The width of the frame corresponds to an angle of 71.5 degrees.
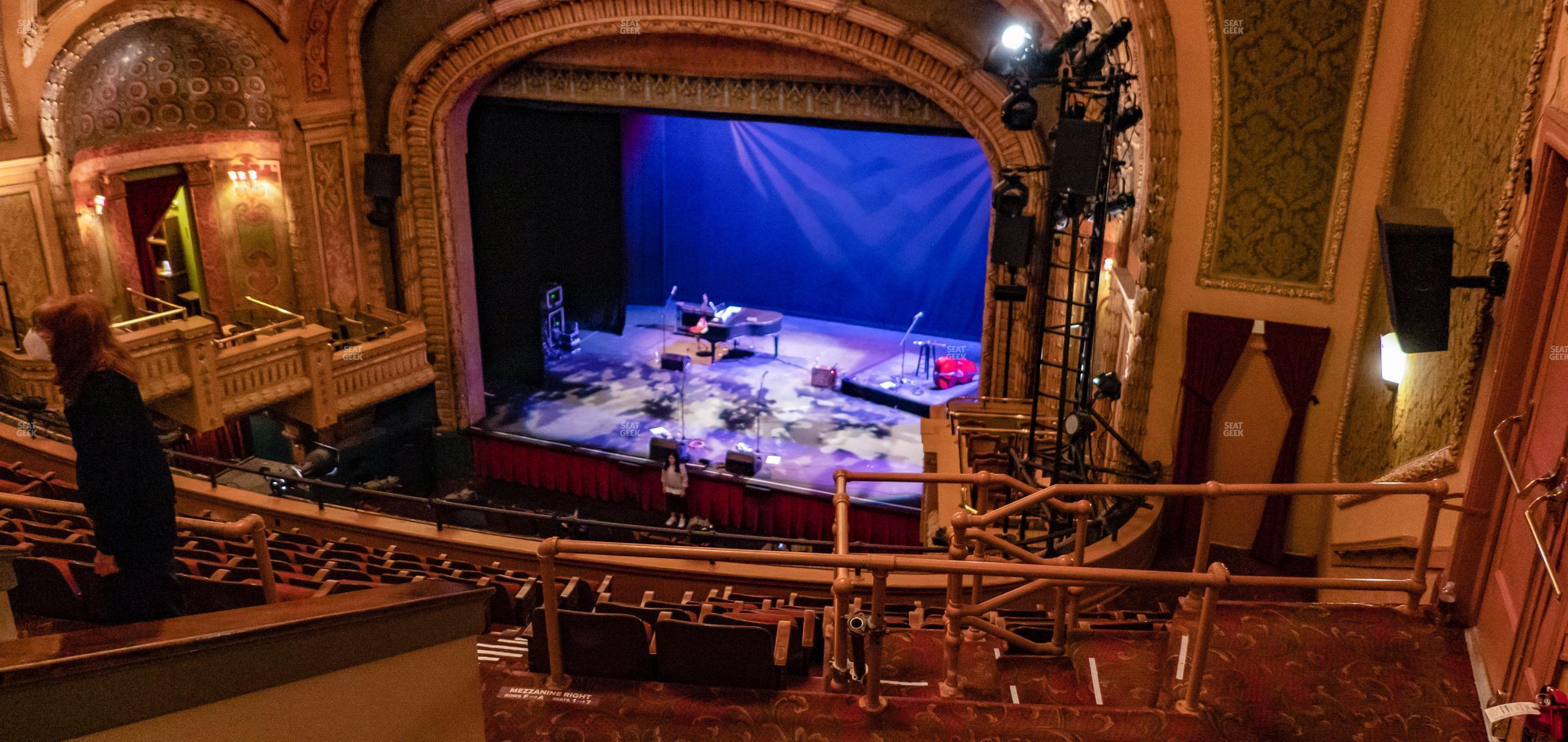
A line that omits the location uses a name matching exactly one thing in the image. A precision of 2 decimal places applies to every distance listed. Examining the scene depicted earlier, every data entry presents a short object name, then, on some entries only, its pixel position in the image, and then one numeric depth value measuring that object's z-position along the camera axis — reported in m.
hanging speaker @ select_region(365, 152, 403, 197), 12.66
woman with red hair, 3.09
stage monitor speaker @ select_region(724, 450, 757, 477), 11.42
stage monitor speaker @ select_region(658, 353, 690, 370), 14.63
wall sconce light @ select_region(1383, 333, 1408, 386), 6.18
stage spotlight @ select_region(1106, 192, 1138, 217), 7.80
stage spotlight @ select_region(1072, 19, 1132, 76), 6.52
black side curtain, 14.04
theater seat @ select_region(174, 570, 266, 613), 4.13
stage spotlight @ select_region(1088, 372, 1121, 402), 7.25
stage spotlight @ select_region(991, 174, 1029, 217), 8.70
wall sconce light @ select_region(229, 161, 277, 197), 12.45
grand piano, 14.98
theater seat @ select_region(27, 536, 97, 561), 4.46
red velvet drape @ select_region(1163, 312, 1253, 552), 7.30
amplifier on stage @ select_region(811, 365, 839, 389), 14.20
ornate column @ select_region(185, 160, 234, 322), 12.29
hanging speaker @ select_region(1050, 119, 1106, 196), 6.78
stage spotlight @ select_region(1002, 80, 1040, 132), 7.47
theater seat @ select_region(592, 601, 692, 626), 4.07
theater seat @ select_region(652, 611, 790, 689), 3.46
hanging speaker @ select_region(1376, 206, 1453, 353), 4.62
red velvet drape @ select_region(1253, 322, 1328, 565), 7.10
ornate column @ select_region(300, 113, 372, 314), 12.55
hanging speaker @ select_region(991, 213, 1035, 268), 8.84
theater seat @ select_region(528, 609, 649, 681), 3.52
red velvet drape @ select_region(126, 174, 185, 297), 12.09
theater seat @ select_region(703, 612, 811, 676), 3.77
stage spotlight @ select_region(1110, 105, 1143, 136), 7.05
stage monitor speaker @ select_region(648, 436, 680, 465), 11.65
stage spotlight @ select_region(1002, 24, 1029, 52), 7.25
